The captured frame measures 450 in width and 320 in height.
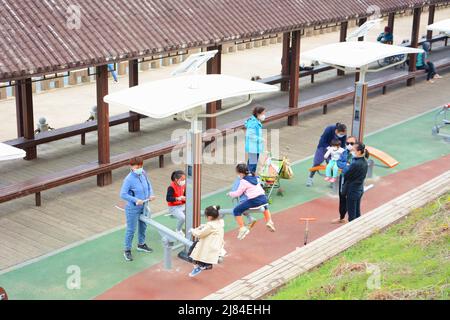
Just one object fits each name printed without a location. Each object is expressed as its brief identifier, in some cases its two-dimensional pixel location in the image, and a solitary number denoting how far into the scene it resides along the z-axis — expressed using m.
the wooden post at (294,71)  19.50
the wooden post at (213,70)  17.52
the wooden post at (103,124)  14.88
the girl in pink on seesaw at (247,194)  12.46
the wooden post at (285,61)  23.05
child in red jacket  12.15
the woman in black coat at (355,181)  12.78
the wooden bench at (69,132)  16.50
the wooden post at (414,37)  24.05
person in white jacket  14.78
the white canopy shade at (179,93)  11.20
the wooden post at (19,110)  16.62
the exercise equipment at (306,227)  12.58
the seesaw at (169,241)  11.64
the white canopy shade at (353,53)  15.48
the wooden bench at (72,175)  13.58
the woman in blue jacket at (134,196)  11.64
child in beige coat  11.03
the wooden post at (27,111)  16.52
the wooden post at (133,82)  18.97
